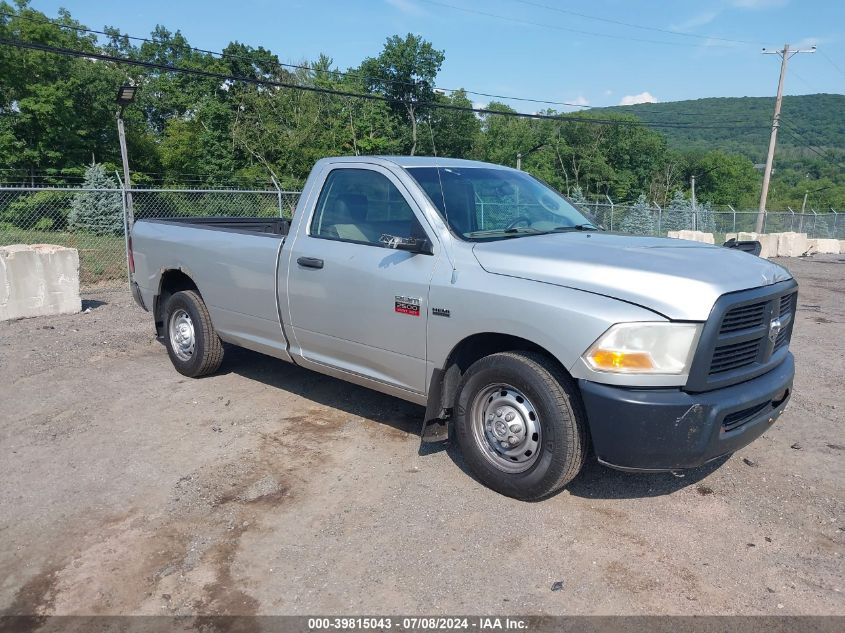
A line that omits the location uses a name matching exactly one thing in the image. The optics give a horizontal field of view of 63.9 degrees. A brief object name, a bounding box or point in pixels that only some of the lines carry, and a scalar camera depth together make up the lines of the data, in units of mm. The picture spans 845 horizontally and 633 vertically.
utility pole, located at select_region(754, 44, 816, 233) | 32219
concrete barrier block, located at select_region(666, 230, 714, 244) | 19741
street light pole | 12734
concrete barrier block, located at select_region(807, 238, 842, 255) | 25953
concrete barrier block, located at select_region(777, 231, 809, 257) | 23219
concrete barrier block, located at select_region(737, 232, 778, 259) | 22859
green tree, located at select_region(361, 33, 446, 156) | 46562
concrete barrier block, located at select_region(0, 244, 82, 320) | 8841
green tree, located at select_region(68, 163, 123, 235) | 18767
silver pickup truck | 3365
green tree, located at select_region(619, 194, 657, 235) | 24375
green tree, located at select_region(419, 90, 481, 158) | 44250
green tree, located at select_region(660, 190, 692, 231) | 26156
